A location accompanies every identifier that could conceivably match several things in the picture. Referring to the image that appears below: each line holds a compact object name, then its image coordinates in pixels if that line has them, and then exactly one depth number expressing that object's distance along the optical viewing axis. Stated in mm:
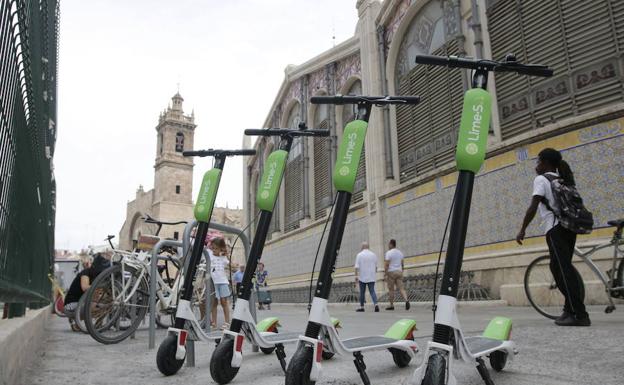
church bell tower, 59406
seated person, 6081
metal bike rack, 3104
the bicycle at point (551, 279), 4527
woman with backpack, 4000
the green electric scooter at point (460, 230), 1743
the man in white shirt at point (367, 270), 9922
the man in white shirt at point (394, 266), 9852
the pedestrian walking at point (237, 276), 12594
